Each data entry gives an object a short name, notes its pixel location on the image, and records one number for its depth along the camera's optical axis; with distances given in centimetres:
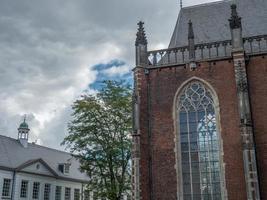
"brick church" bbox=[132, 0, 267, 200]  1652
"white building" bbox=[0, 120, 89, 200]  3250
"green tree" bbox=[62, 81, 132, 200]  2508
